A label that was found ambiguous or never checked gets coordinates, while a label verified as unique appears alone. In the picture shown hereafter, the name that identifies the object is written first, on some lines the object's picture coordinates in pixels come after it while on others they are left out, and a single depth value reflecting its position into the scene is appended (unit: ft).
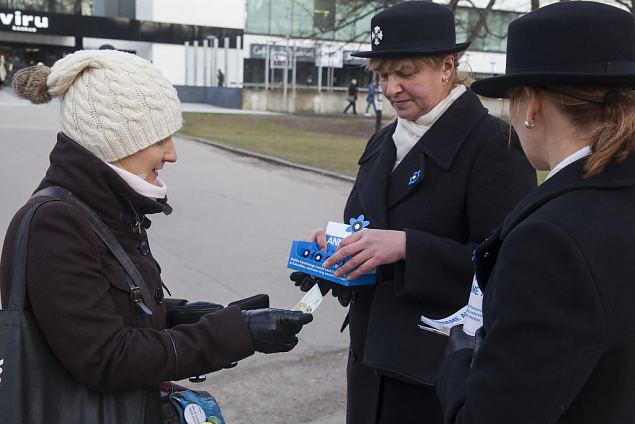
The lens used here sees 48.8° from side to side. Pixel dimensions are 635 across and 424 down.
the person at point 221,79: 119.85
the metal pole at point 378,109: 62.78
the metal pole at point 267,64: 108.99
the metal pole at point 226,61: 116.10
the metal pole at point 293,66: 107.76
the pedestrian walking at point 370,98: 103.76
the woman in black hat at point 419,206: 7.91
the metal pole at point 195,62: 123.80
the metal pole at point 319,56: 113.68
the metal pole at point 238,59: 120.37
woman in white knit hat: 5.90
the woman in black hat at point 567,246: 4.52
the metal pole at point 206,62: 122.42
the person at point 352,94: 109.81
